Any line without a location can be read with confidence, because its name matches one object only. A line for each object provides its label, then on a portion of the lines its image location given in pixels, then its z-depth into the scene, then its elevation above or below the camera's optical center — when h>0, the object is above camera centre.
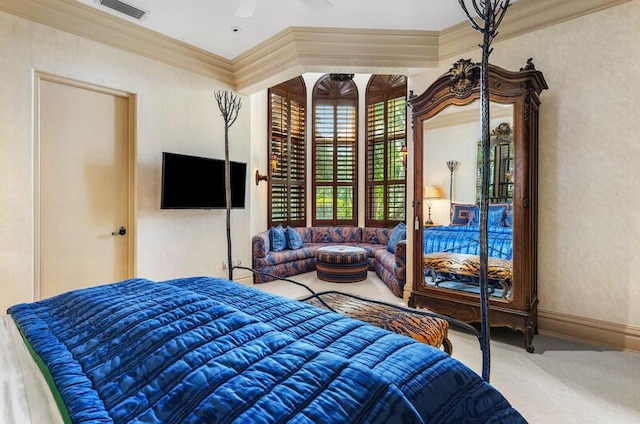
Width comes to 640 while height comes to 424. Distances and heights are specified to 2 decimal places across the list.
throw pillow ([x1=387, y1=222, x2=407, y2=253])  5.04 -0.39
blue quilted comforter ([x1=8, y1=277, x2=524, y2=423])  0.69 -0.40
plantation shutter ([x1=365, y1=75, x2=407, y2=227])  5.74 +1.10
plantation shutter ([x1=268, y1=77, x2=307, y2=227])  5.61 +1.02
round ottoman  4.75 -0.80
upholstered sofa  4.09 -0.64
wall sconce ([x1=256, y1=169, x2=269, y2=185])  5.09 +0.53
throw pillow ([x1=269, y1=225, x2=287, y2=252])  5.14 -0.45
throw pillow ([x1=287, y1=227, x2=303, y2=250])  5.36 -0.49
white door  2.89 +0.23
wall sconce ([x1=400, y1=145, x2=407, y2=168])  5.08 +0.91
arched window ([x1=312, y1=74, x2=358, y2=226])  6.28 +1.14
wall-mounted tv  3.47 +0.32
